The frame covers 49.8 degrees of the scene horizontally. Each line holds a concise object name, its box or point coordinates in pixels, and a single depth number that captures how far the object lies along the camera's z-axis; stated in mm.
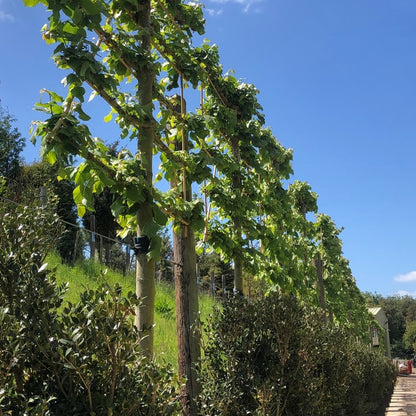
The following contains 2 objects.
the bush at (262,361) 3703
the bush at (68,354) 1723
